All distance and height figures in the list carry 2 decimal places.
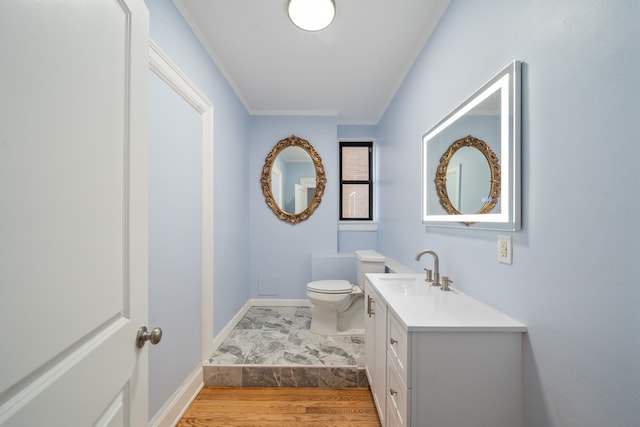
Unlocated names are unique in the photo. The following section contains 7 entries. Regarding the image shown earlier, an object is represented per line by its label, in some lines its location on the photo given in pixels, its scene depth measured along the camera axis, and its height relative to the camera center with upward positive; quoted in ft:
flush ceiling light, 5.14 +3.99
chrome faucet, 5.01 -1.05
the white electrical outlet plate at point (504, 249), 3.46 -0.47
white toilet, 7.66 -2.68
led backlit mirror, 3.36 +0.85
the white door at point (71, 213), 1.38 -0.01
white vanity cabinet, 3.12 -1.87
